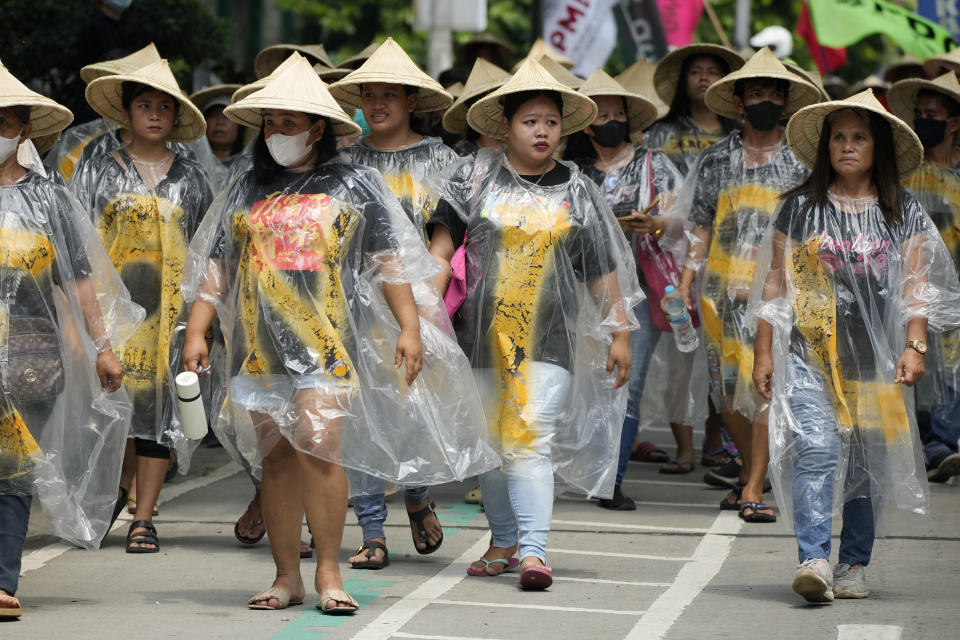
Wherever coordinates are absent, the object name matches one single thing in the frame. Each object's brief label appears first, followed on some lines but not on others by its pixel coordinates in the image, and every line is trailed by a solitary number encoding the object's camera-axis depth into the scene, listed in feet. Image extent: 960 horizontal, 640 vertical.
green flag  83.15
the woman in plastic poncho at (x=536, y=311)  42.98
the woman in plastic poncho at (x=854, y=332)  41.29
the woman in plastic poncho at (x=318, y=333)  38.83
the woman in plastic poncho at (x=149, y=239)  48.83
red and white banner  98.02
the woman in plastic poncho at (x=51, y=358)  39.19
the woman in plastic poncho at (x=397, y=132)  48.75
